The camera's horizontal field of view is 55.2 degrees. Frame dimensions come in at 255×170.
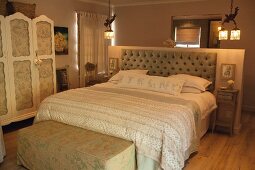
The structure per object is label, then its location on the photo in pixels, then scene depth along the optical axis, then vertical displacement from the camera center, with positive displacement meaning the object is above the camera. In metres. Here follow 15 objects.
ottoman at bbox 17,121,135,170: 2.18 -0.91
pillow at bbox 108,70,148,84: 4.34 -0.37
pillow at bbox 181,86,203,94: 3.69 -0.55
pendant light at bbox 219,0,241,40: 3.35 +0.29
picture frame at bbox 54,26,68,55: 4.87 +0.26
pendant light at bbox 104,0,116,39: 4.04 +0.33
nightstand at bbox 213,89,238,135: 3.71 -0.85
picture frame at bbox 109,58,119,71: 5.11 -0.22
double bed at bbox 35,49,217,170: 2.37 -0.68
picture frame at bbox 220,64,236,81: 3.82 -0.28
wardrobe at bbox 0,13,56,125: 3.59 -0.19
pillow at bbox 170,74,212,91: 3.71 -0.43
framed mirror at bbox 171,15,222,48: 5.70 +0.55
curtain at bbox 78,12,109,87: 5.36 +0.26
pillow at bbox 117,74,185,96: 3.62 -0.46
